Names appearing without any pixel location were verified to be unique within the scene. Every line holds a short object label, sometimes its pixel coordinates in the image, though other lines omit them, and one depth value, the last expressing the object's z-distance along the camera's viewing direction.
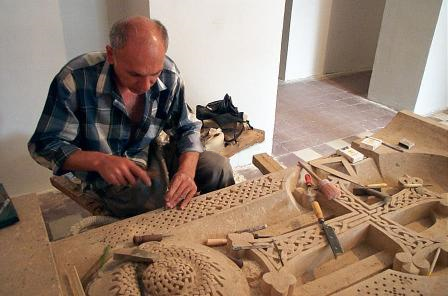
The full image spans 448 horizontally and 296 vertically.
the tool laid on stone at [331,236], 1.31
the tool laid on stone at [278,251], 1.25
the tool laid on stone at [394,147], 1.91
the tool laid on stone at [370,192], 1.57
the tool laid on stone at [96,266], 1.17
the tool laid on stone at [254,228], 1.42
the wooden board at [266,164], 1.90
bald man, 1.41
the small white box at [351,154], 1.83
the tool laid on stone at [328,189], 1.55
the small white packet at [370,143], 1.90
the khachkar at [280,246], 1.11
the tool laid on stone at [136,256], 1.14
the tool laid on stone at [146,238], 1.27
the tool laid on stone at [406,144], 1.93
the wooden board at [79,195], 1.79
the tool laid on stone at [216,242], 1.35
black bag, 2.56
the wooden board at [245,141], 2.51
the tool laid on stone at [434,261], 1.28
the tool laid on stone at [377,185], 1.69
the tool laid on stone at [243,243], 1.29
